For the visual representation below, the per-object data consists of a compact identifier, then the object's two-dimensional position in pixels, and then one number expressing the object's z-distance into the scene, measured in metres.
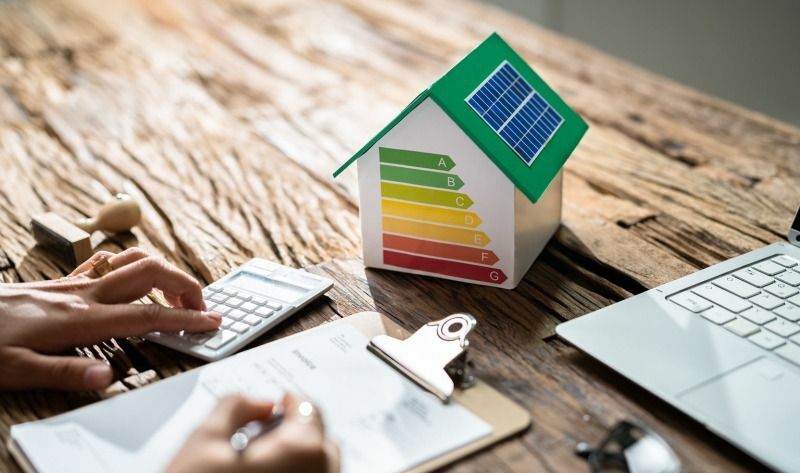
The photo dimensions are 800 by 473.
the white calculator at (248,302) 0.79
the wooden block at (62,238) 0.99
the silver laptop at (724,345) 0.67
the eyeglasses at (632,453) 0.60
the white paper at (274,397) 0.64
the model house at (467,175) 0.86
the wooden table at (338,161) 0.78
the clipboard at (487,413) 0.65
